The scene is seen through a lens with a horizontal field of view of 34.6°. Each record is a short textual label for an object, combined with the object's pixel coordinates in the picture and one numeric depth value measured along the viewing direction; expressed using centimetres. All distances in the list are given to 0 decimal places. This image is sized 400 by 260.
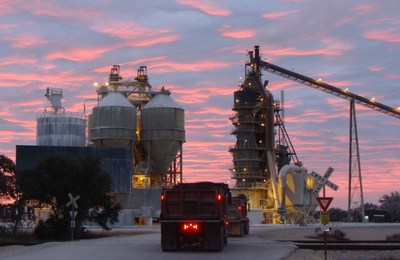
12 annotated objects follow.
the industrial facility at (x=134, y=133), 8538
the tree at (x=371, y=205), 14238
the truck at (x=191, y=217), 3139
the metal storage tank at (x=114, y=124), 8838
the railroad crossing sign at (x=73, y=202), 3969
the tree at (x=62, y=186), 4812
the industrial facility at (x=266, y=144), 9019
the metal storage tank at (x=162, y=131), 9006
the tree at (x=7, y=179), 4850
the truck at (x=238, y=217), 4240
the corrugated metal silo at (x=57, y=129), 9275
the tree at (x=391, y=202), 13480
